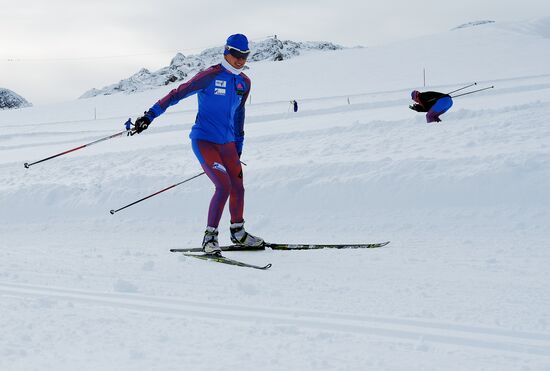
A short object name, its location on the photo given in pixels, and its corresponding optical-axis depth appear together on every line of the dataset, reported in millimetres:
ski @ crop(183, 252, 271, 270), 5078
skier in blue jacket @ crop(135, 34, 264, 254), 5816
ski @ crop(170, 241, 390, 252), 5793
